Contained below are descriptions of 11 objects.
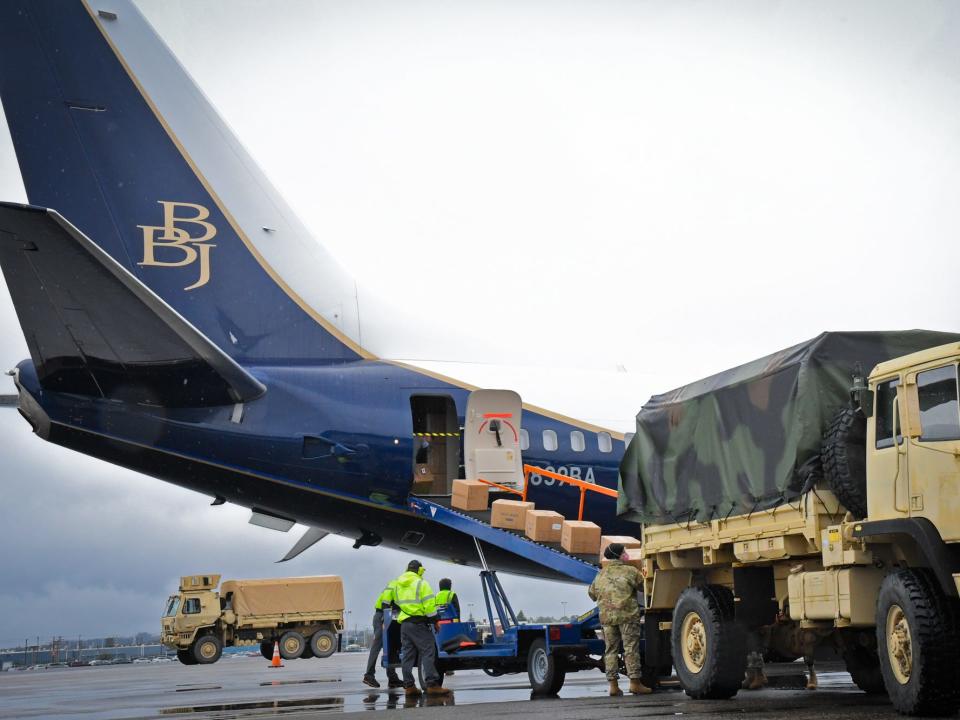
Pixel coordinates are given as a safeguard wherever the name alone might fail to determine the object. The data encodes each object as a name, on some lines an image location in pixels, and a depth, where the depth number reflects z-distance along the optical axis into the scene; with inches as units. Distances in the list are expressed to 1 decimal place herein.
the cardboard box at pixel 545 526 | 569.6
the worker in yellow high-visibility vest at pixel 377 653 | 622.8
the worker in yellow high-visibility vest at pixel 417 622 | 533.6
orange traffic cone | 1039.7
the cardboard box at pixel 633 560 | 513.7
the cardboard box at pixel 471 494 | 625.9
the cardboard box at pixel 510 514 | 590.9
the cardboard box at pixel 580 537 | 554.6
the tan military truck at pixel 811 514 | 317.4
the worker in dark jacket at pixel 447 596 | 590.6
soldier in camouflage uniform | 484.7
